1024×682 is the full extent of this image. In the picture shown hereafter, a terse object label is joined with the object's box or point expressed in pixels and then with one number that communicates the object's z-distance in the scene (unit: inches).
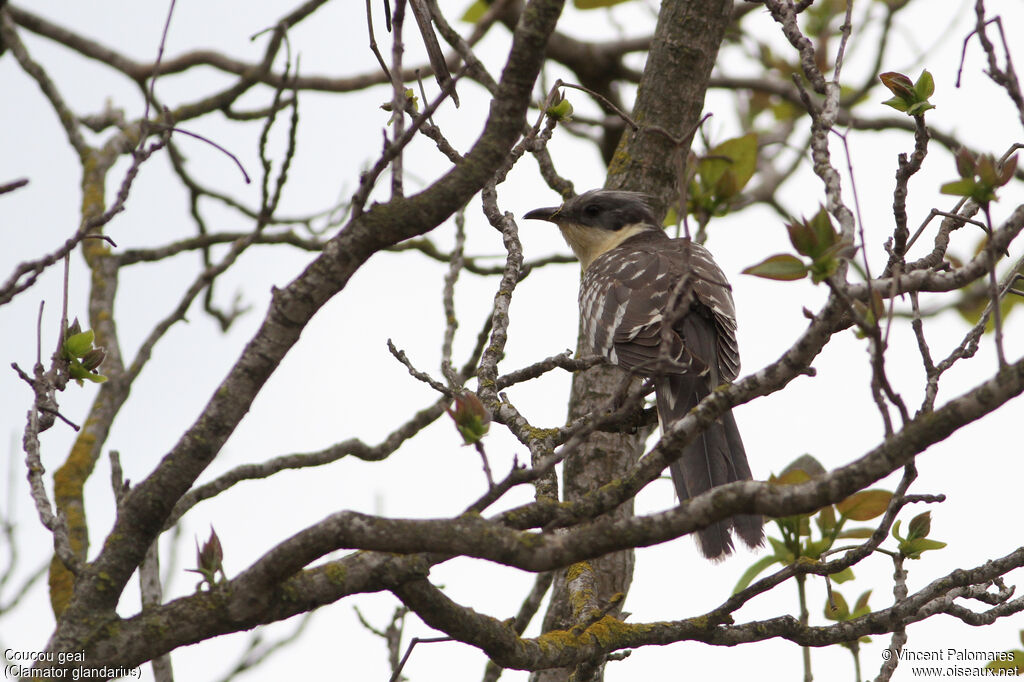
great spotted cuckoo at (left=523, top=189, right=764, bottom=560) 338.0
